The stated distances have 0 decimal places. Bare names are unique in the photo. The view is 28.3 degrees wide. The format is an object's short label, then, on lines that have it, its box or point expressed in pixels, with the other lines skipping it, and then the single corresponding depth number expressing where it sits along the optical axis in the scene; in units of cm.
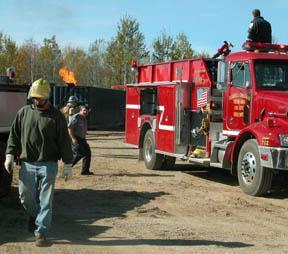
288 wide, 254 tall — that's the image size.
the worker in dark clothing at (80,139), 1260
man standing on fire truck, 1194
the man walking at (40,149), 645
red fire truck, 1004
